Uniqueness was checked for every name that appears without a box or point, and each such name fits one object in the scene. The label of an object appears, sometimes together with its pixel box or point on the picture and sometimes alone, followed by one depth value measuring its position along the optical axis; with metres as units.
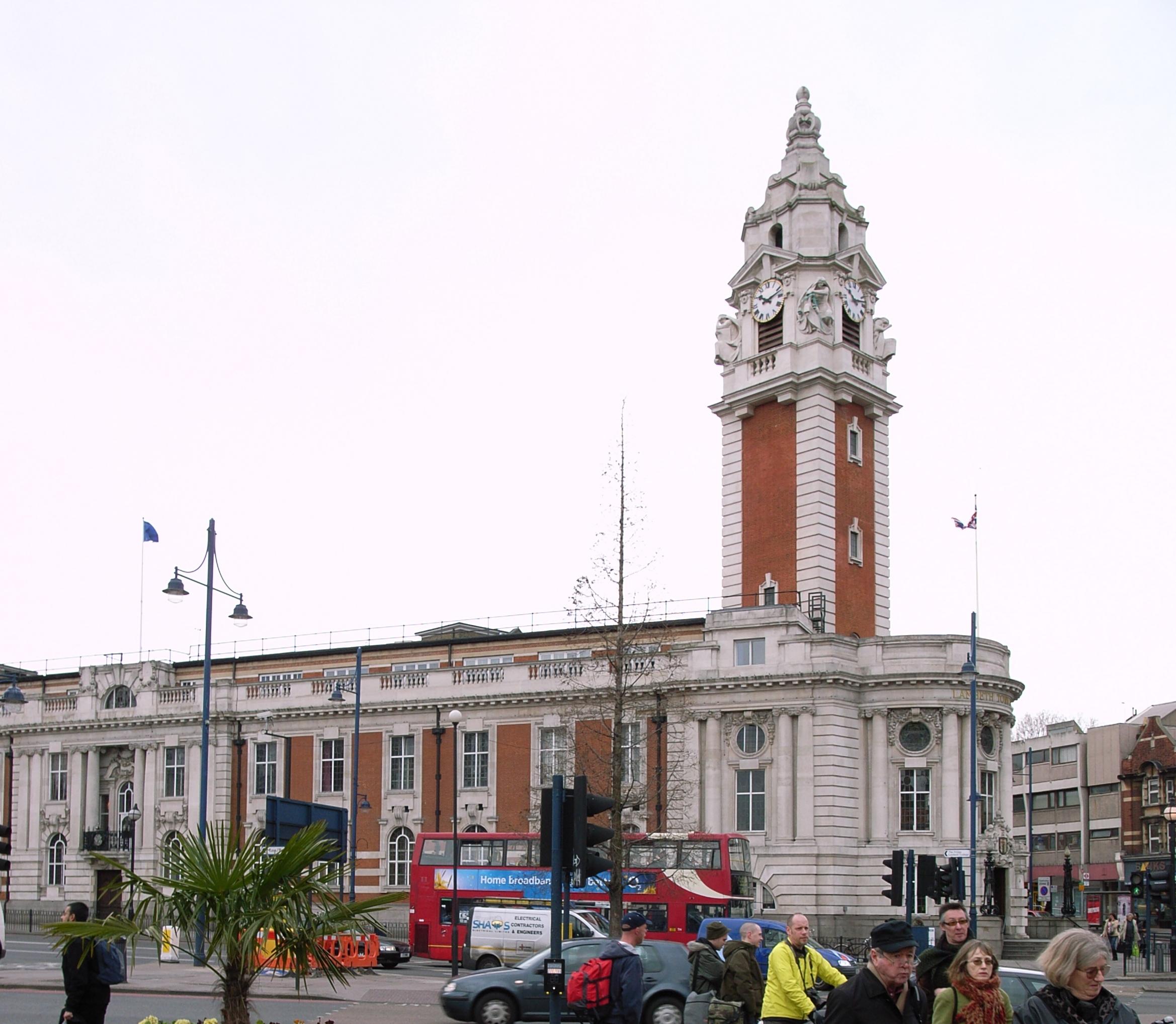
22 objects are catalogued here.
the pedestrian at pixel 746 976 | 16.44
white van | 36.62
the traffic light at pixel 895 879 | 29.86
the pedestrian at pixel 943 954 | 11.65
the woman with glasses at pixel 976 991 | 9.72
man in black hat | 9.11
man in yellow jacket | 12.95
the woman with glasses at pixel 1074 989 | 8.14
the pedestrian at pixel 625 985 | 13.92
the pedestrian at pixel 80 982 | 14.38
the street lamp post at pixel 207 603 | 39.09
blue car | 30.23
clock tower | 58.19
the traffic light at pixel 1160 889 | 43.44
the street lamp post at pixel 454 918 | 37.47
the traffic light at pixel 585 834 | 15.59
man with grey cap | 17.89
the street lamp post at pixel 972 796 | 45.31
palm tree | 13.43
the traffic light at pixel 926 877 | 29.69
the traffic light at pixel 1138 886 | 49.66
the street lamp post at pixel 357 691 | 57.38
